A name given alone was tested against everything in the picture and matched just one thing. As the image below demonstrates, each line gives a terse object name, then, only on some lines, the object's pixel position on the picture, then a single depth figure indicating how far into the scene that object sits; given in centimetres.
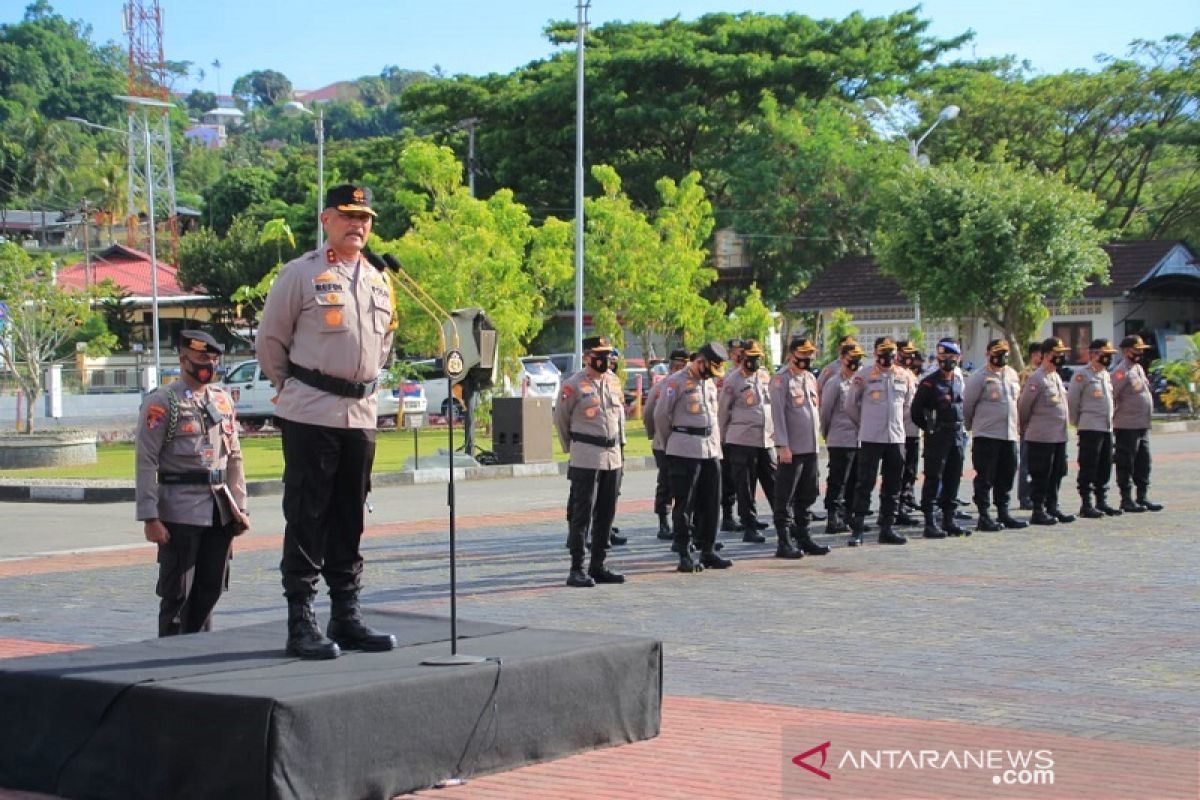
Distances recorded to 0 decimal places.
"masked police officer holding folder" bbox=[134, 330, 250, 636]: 880
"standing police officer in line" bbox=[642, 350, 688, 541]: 1678
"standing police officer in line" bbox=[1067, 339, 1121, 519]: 1873
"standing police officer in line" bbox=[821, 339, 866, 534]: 1691
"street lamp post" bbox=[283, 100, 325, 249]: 4510
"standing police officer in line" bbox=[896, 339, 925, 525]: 1812
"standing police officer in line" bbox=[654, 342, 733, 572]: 1410
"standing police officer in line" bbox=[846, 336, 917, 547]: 1623
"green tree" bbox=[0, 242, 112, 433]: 3656
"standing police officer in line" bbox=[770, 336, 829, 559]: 1527
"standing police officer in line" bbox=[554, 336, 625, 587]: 1323
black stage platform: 599
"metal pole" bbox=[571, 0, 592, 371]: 3203
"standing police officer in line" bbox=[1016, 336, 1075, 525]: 1802
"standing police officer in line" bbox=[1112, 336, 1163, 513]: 1928
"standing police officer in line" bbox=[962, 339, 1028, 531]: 1717
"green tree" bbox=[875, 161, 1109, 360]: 3947
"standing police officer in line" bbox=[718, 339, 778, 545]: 1553
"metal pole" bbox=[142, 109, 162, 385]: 4489
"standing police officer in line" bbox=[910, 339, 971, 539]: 1692
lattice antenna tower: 7669
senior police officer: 704
